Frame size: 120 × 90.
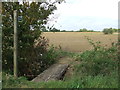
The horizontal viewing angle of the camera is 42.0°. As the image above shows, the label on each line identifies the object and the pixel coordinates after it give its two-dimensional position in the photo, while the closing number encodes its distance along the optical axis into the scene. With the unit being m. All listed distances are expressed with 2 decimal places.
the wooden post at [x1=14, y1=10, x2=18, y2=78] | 4.10
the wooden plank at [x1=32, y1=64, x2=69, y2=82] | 4.15
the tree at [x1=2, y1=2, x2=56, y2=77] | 4.81
